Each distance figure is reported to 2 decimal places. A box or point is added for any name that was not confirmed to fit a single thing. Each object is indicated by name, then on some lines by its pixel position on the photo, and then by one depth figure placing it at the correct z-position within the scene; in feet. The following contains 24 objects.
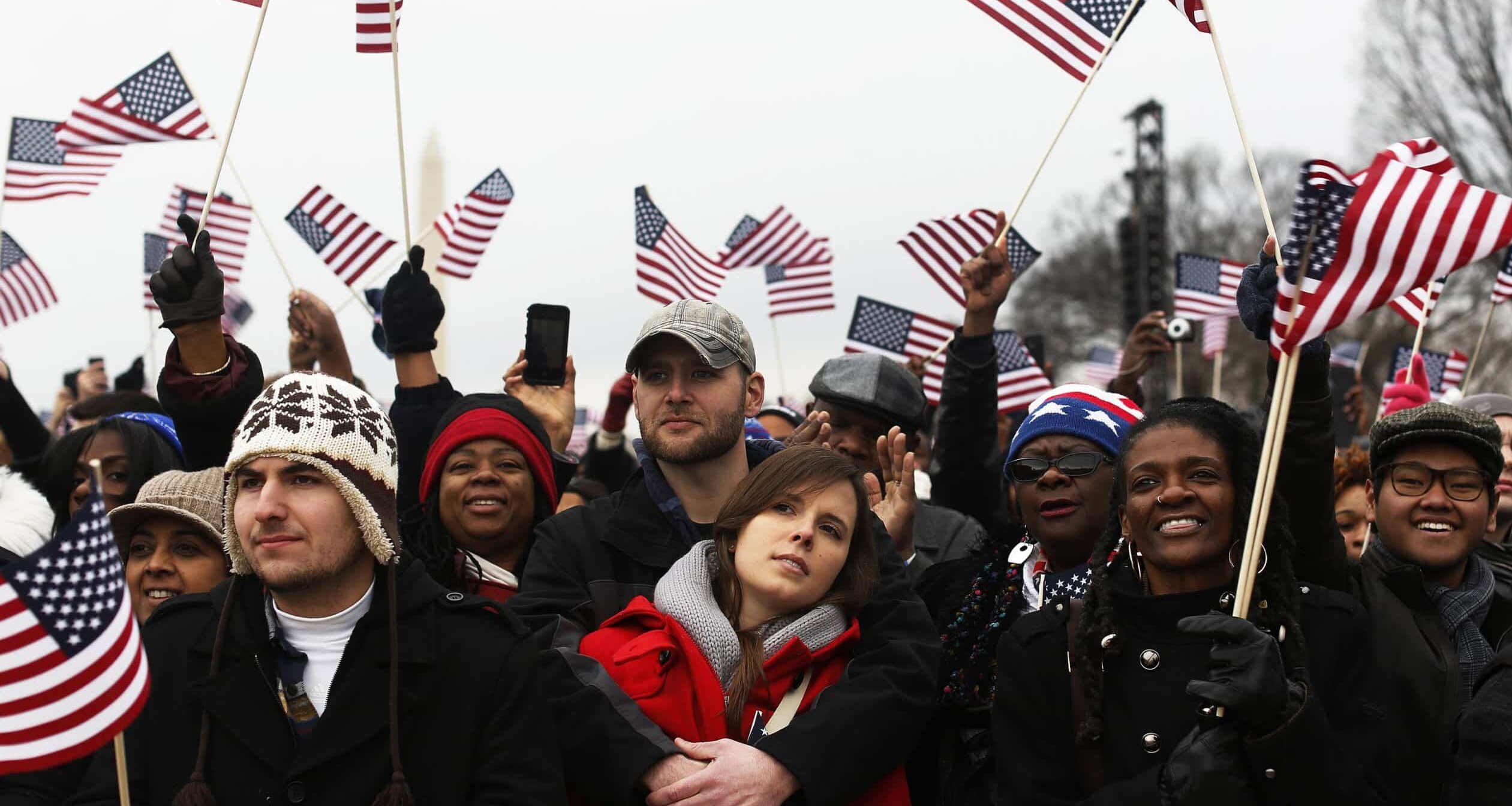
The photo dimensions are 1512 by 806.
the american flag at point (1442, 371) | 37.32
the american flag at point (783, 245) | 36.83
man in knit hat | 11.21
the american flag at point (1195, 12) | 17.79
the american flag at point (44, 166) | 29.89
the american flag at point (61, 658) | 10.06
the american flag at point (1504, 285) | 29.76
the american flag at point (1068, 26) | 21.77
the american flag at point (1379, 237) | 11.12
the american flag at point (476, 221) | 32.71
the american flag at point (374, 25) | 22.06
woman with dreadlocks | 11.77
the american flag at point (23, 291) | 32.27
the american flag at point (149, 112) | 27.73
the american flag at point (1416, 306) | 23.97
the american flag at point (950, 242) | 29.73
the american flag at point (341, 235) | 31.37
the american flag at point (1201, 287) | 37.11
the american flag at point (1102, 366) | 47.88
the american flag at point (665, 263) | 31.19
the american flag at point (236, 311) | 38.27
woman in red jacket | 12.53
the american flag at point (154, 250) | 32.91
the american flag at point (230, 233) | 32.12
